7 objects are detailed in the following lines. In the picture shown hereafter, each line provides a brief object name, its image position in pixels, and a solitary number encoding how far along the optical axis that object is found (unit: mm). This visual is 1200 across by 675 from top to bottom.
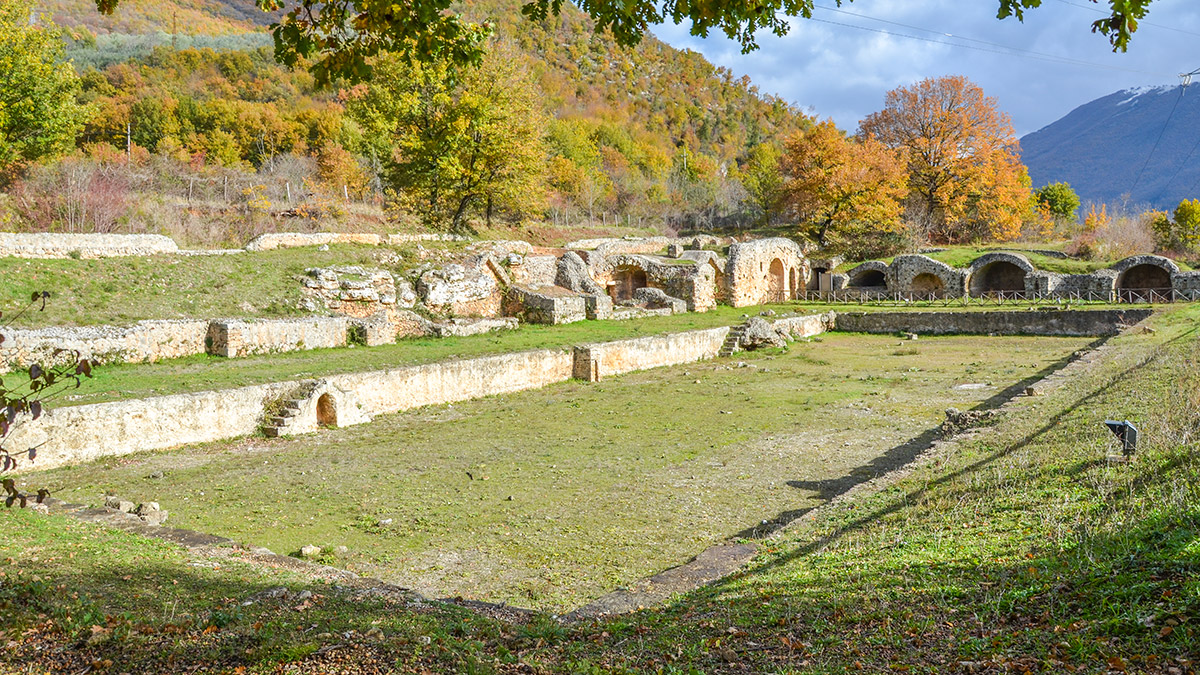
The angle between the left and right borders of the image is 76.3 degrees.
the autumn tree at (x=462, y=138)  31328
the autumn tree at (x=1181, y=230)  34375
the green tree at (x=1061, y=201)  51375
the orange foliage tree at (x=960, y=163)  43094
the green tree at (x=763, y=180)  57144
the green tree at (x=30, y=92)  22469
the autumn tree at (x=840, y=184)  40562
